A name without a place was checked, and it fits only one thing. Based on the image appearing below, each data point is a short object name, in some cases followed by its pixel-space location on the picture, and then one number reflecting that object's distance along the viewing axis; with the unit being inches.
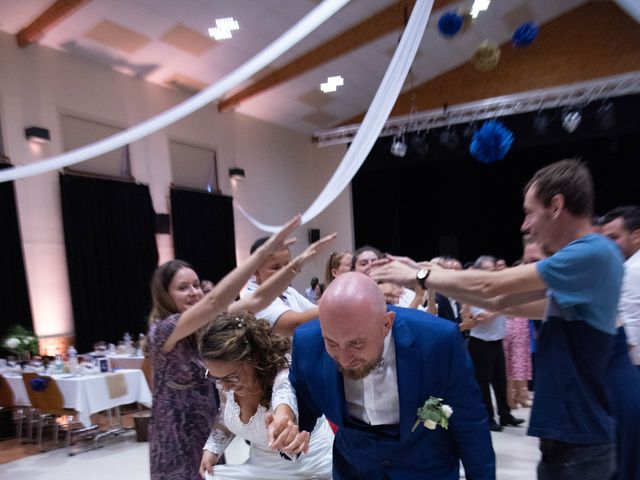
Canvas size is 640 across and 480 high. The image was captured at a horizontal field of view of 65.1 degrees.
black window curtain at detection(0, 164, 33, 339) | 259.0
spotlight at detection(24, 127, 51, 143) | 272.7
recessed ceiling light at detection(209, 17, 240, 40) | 299.7
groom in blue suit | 51.1
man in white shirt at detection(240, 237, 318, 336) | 88.0
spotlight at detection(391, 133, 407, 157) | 340.5
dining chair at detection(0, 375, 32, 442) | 219.8
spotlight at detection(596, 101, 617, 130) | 324.2
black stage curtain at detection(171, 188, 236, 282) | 361.7
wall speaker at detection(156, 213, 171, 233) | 343.9
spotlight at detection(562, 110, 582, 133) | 316.7
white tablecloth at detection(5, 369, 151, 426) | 195.5
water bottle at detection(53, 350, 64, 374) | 211.6
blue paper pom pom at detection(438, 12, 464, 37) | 198.7
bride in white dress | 67.6
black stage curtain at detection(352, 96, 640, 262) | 383.9
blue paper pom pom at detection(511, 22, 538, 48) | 212.4
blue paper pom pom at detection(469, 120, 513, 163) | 239.3
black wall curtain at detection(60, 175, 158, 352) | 294.0
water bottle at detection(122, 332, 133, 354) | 266.7
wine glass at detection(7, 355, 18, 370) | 236.8
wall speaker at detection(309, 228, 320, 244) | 483.8
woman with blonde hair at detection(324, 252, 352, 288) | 137.4
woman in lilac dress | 72.0
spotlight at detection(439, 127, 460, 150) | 369.8
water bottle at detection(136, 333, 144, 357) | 256.8
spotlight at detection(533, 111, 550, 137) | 346.6
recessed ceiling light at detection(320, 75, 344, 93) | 382.3
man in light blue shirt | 54.7
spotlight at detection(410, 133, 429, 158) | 385.4
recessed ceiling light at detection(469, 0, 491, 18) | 192.6
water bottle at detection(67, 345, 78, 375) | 211.3
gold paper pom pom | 203.0
